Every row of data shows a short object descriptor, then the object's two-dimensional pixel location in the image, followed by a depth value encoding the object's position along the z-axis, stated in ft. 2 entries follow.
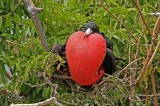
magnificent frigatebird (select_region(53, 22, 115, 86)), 24.63
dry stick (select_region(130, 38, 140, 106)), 24.48
